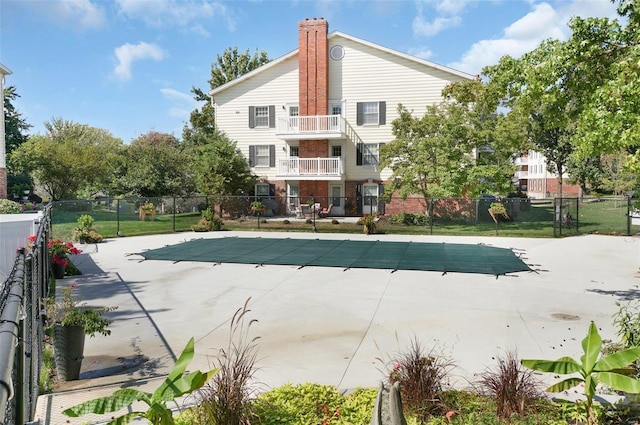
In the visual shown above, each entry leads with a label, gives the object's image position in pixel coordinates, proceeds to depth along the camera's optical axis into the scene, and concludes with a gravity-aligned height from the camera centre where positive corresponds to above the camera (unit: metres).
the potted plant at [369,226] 21.80 -1.28
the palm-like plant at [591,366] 3.63 -1.39
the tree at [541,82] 8.33 +2.28
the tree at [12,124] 52.09 +9.34
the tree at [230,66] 46.75 +13.82
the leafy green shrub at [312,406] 4.06 -1.97
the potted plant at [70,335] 5.42 -1.63
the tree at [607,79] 6.78 +2.03
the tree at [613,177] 35.26 +1.88
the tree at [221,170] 27.73 +1.82
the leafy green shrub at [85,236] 18.59 -1.52
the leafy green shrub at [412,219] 25.25 -1.11
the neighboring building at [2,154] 30.88 +3.17
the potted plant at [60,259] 11.77 -1.55
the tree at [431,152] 23.70 +2.59
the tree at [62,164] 32.03 +2.54
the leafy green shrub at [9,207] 24.33 -0.42
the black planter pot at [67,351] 5.42 -1.81
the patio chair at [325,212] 27.98 -0.78
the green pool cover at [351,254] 13.46 -1.88
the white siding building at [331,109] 28.16 +5.80
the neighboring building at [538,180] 61.92 +2.87
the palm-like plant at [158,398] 3.21 -1.45
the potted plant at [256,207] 26.27 -0.45
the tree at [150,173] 30.23 +1.82
